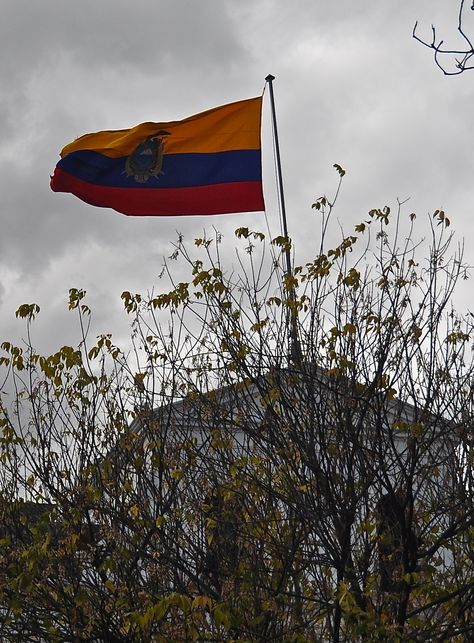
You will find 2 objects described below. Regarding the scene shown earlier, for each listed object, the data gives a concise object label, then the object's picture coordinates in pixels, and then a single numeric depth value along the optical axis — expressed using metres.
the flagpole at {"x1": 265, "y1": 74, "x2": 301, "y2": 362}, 10.59
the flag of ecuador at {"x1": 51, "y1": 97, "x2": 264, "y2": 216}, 14.02
